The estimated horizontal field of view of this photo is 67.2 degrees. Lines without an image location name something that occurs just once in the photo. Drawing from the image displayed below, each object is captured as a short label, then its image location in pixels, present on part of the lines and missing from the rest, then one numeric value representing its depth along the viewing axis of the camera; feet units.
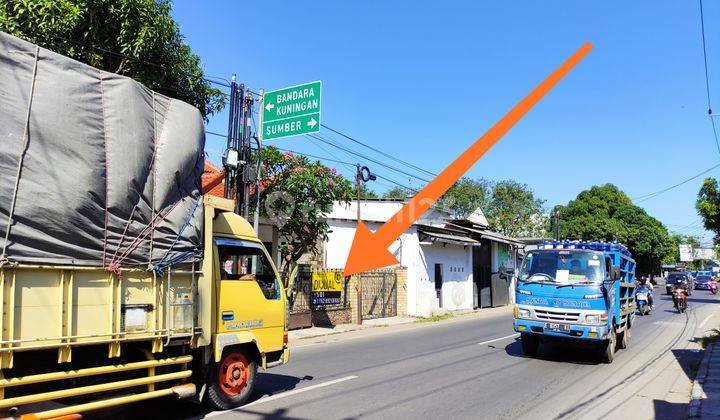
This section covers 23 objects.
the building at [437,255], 80.18
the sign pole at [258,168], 44.75
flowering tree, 50.83
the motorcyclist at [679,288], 82.28
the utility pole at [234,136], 45.47
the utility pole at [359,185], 63.57
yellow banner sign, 58.72
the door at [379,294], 67.77
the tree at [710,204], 94.43
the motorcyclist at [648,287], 79.36
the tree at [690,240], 396.57
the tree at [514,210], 158.20
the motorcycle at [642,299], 77.71
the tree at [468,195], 162.30
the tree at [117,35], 31.45
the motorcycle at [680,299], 81.66
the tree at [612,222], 171.01
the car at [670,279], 120.69
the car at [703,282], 179.22
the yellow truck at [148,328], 16.15
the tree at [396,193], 181.83
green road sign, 43.47
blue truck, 35.17
